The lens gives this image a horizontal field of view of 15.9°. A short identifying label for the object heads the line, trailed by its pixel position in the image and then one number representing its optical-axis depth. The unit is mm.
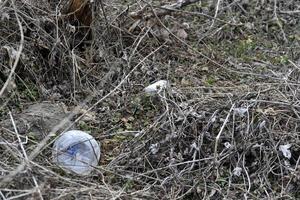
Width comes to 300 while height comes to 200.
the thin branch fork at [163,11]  7971
